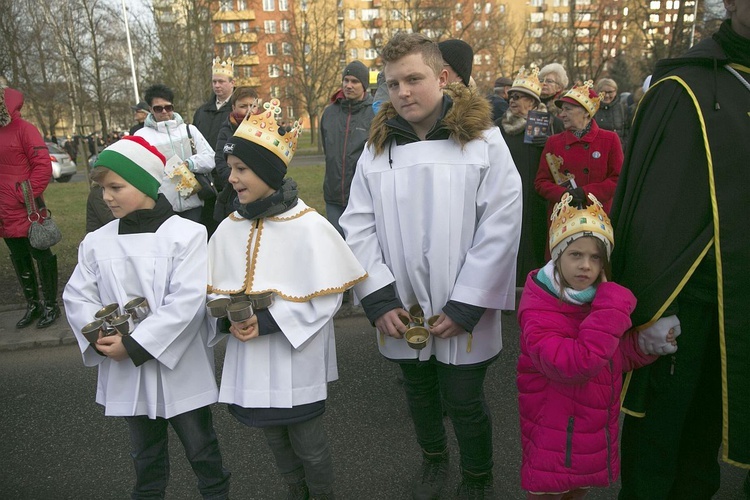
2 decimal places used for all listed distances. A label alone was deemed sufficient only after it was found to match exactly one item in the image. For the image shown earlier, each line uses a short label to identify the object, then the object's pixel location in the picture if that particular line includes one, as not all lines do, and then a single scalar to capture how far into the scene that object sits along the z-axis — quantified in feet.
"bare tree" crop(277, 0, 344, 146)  104.68
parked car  66.54
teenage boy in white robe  7.85
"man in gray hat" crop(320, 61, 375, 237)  17.57
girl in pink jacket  6.93
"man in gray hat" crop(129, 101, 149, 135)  24.14
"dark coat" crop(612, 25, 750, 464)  6.22
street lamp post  72.59
